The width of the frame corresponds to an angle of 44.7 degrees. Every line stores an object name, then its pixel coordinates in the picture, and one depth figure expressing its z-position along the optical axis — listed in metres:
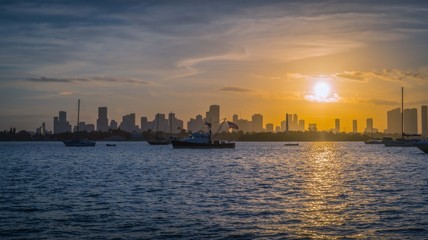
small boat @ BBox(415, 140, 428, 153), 123.72
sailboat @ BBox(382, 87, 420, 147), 180.00
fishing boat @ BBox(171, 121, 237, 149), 170.88
